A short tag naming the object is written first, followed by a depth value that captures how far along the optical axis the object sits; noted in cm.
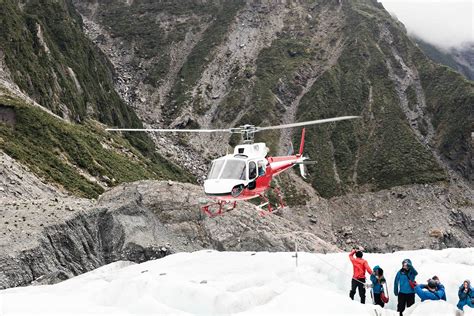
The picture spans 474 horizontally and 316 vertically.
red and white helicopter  2230
